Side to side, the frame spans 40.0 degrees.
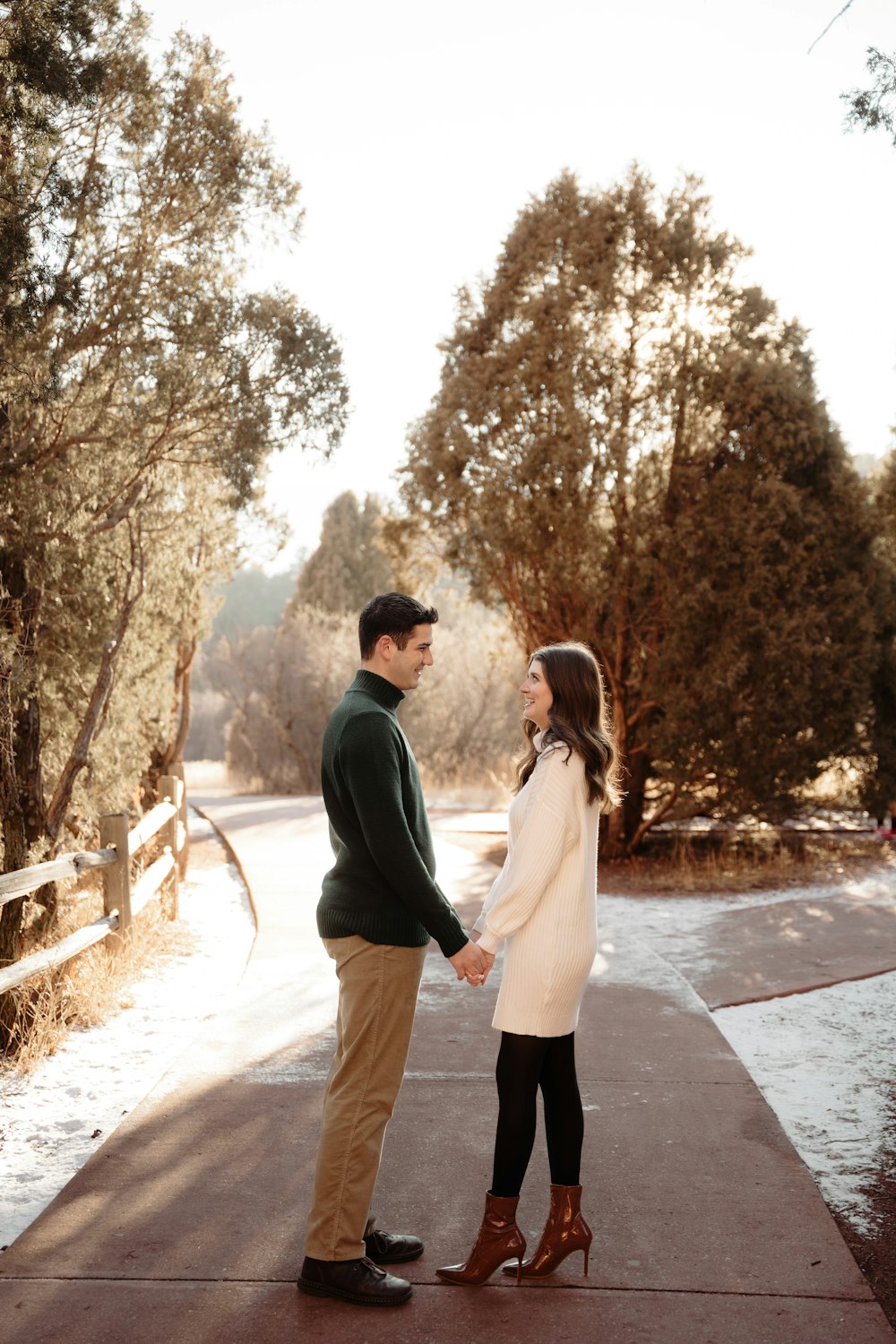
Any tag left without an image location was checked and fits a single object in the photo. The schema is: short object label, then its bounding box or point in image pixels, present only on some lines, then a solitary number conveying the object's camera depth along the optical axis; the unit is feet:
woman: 11.33
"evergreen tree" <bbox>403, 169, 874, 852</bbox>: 36.40
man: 10.92
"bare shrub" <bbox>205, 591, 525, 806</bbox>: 77.92
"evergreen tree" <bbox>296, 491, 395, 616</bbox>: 91.40
